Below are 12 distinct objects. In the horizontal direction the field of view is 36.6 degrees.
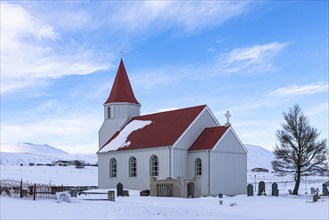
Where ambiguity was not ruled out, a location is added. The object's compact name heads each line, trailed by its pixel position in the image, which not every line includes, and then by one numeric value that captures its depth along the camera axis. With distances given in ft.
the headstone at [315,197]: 122.11
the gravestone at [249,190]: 135.85
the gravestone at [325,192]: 142.36
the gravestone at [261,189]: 140.19
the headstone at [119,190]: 122.72
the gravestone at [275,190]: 139.44
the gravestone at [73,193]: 102.78
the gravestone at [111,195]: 101.33
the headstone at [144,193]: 129.29
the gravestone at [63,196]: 91.35
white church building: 135.33
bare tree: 153.89
